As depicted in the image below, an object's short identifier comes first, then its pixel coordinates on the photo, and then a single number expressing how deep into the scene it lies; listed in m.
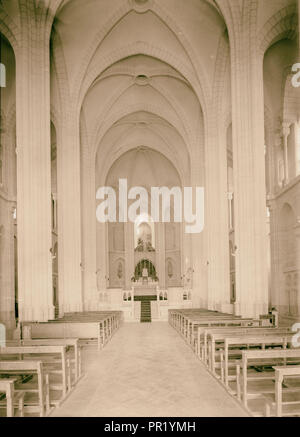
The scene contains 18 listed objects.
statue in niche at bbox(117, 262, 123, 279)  42.97
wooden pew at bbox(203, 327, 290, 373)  9.30
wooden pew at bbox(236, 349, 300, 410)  6.83
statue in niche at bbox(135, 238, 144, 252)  43.25
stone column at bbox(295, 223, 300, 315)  19.80
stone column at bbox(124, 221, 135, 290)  42.59
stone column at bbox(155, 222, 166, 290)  42.84
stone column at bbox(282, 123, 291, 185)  22.78
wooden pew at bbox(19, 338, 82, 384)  8.98
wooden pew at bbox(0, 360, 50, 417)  6.48
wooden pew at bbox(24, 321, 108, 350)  13.01
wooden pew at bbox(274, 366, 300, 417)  5.74
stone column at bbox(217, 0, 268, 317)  16.28
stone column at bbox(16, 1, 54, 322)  15.70
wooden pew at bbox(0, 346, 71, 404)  7.71
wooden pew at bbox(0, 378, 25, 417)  5.48
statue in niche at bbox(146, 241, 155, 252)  43.25
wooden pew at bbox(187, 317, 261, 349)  12.88
